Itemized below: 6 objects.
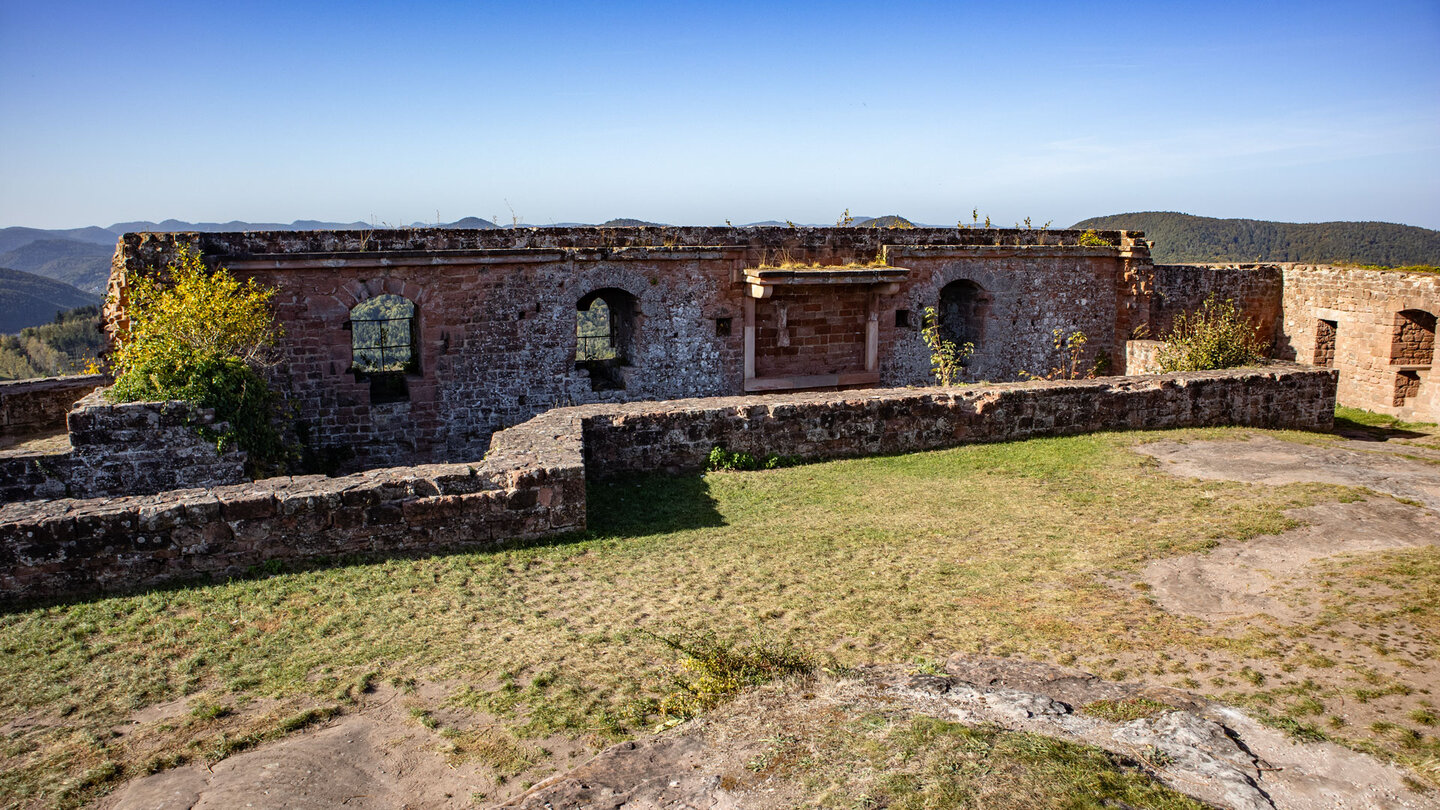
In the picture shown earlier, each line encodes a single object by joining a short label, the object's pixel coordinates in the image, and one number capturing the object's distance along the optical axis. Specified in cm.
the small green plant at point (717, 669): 388
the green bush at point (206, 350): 839
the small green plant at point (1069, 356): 1496
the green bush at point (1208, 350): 1195
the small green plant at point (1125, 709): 363
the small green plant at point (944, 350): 1301
